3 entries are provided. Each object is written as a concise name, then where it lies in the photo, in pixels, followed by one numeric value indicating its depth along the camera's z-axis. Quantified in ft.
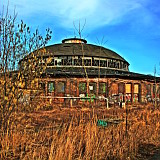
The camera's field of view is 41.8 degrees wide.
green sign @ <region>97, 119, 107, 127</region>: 23.25
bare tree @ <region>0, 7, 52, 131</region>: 15.43
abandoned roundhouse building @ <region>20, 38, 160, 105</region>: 85.30
